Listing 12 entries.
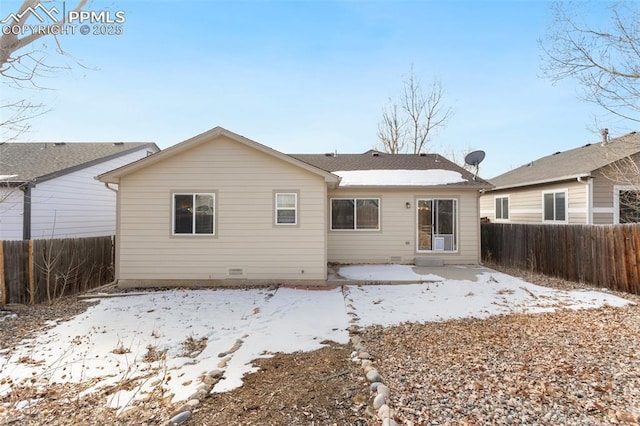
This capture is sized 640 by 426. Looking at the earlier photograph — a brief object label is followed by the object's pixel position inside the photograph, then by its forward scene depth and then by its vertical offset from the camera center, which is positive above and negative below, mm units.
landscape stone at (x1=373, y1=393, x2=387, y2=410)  2924 -1686
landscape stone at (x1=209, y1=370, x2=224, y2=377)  3757 -1819
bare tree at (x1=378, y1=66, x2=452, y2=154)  22016 +7498
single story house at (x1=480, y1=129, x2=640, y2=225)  10766 +1219
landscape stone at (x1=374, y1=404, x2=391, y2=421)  2723 -1675
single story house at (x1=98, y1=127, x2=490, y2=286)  8711 +111
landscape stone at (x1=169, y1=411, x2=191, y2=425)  2747 -1735
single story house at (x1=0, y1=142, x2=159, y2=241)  9531 +1143
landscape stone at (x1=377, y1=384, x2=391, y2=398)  3091 -1684
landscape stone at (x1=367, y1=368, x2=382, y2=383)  3473 -1725
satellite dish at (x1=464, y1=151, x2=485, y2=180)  11844 +2379
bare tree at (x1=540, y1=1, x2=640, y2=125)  6562 +3600
